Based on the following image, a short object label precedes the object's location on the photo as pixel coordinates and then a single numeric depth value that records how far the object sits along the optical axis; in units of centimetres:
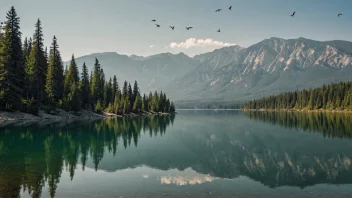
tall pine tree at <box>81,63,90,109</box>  12825
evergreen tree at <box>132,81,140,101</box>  19012
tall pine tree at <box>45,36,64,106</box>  10428
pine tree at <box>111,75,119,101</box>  16970
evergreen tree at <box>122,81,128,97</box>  18160
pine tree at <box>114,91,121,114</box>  15111
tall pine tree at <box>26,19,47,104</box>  9631
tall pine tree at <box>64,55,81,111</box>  11091
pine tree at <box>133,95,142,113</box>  17415
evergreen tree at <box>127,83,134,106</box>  18320
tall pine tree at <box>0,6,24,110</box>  8019
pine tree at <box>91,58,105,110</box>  14650
